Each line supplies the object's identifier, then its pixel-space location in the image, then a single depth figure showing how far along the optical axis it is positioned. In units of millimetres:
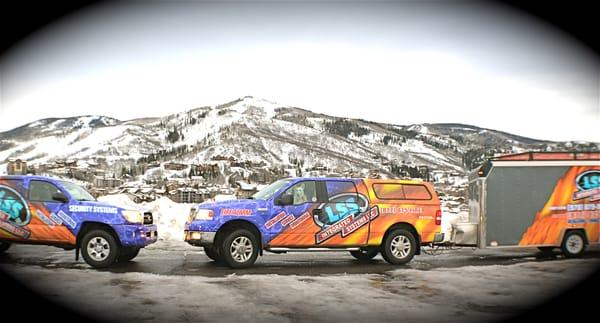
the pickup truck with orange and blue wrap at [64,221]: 11172
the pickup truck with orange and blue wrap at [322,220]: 11461
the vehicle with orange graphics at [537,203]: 13867
